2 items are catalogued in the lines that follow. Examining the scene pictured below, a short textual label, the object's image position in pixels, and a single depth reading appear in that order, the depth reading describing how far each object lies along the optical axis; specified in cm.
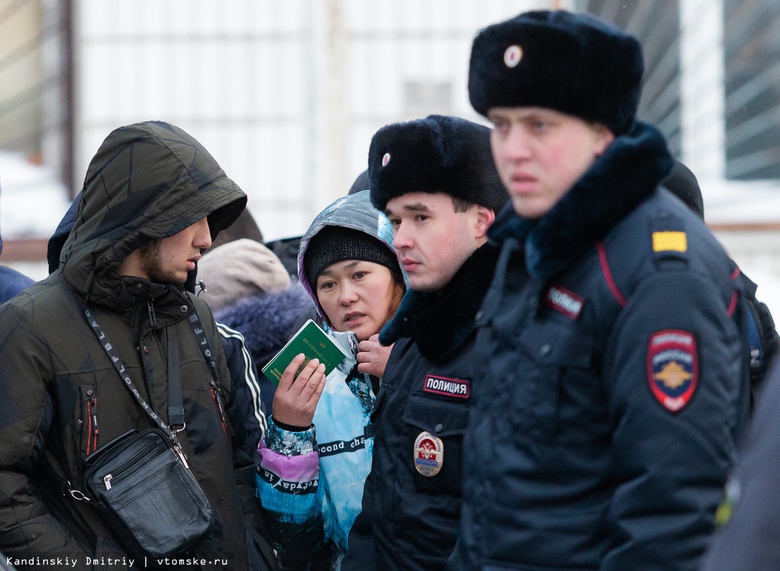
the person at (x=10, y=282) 652
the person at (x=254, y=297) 646
